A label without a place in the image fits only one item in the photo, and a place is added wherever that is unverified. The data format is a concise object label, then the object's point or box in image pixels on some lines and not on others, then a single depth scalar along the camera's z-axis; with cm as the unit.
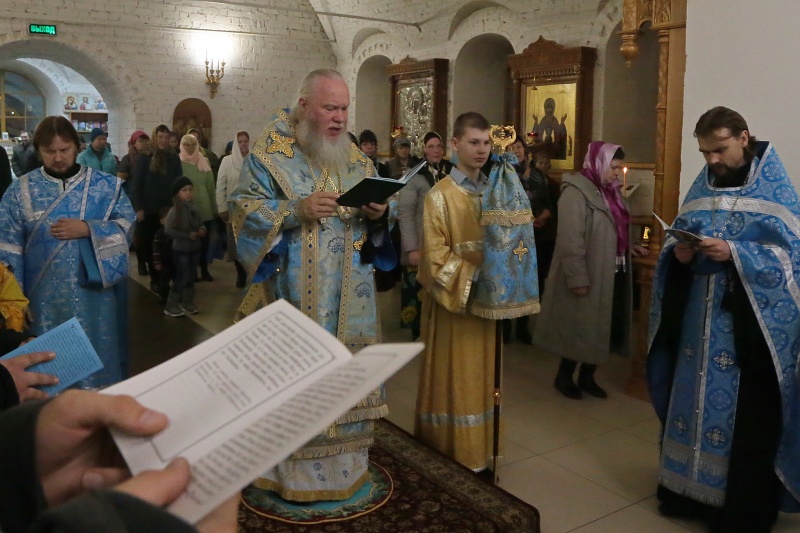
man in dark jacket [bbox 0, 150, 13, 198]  606
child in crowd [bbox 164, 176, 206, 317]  751
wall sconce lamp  1417
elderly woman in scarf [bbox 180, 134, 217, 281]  881
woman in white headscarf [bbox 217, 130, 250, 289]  892
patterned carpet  324
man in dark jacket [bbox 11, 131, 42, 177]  1057
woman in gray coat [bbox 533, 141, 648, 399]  502
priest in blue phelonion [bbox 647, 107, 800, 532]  316
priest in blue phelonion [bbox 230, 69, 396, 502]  327
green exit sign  1250
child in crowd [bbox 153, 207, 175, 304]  776
